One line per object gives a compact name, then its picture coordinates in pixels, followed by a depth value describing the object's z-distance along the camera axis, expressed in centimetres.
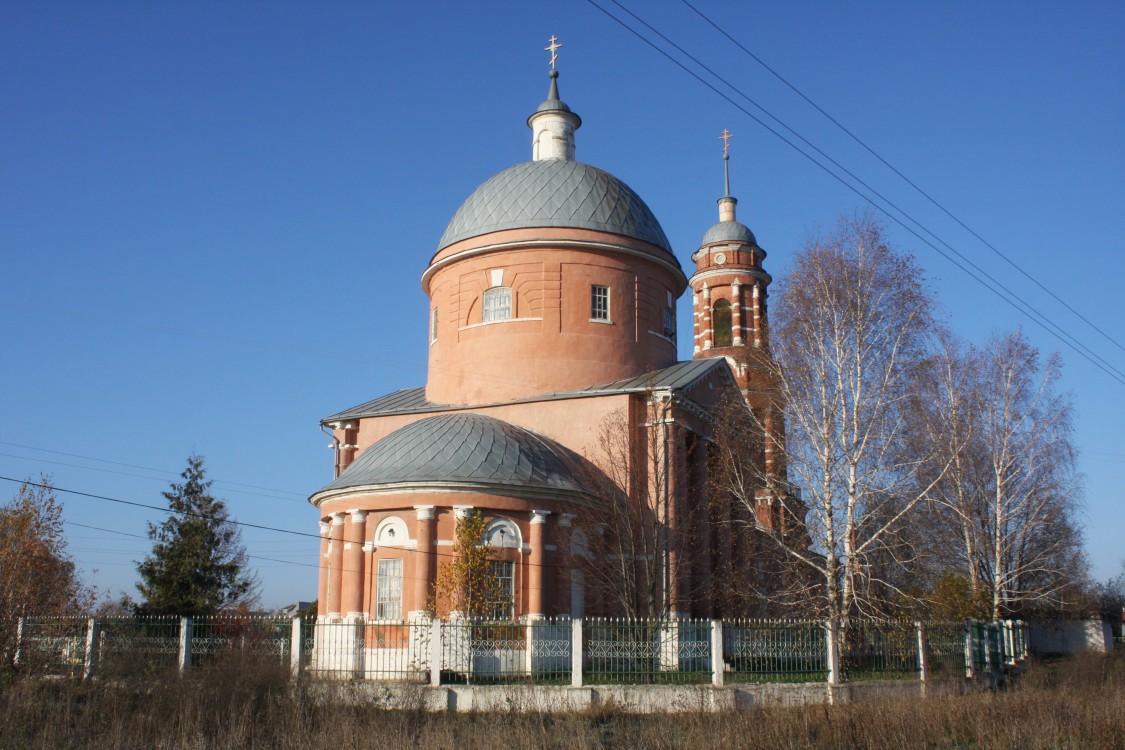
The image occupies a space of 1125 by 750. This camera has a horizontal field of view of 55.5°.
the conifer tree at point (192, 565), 3034
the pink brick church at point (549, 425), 2003
